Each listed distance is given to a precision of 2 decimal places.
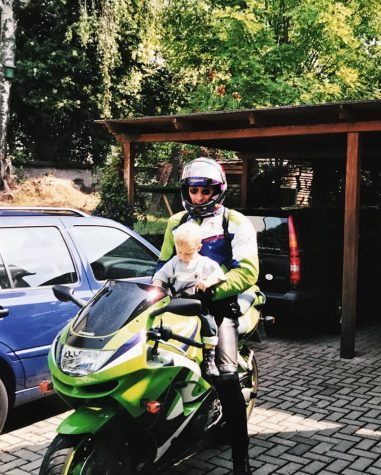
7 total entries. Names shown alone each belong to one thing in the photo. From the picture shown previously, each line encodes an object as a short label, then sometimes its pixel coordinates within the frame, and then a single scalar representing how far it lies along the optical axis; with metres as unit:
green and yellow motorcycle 2.93
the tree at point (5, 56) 18.62
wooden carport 7.39
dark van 7.88
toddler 3.41
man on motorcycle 3.61
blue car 4.51
